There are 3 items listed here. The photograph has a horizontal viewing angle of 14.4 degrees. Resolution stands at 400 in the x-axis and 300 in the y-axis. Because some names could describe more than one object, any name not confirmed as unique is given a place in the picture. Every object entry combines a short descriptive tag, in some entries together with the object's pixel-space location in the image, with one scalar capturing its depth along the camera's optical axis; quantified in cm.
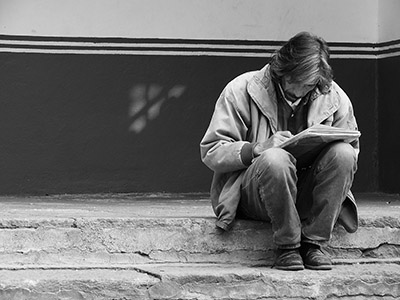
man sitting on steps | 748
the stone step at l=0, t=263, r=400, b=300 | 721
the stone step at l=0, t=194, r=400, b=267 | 772
